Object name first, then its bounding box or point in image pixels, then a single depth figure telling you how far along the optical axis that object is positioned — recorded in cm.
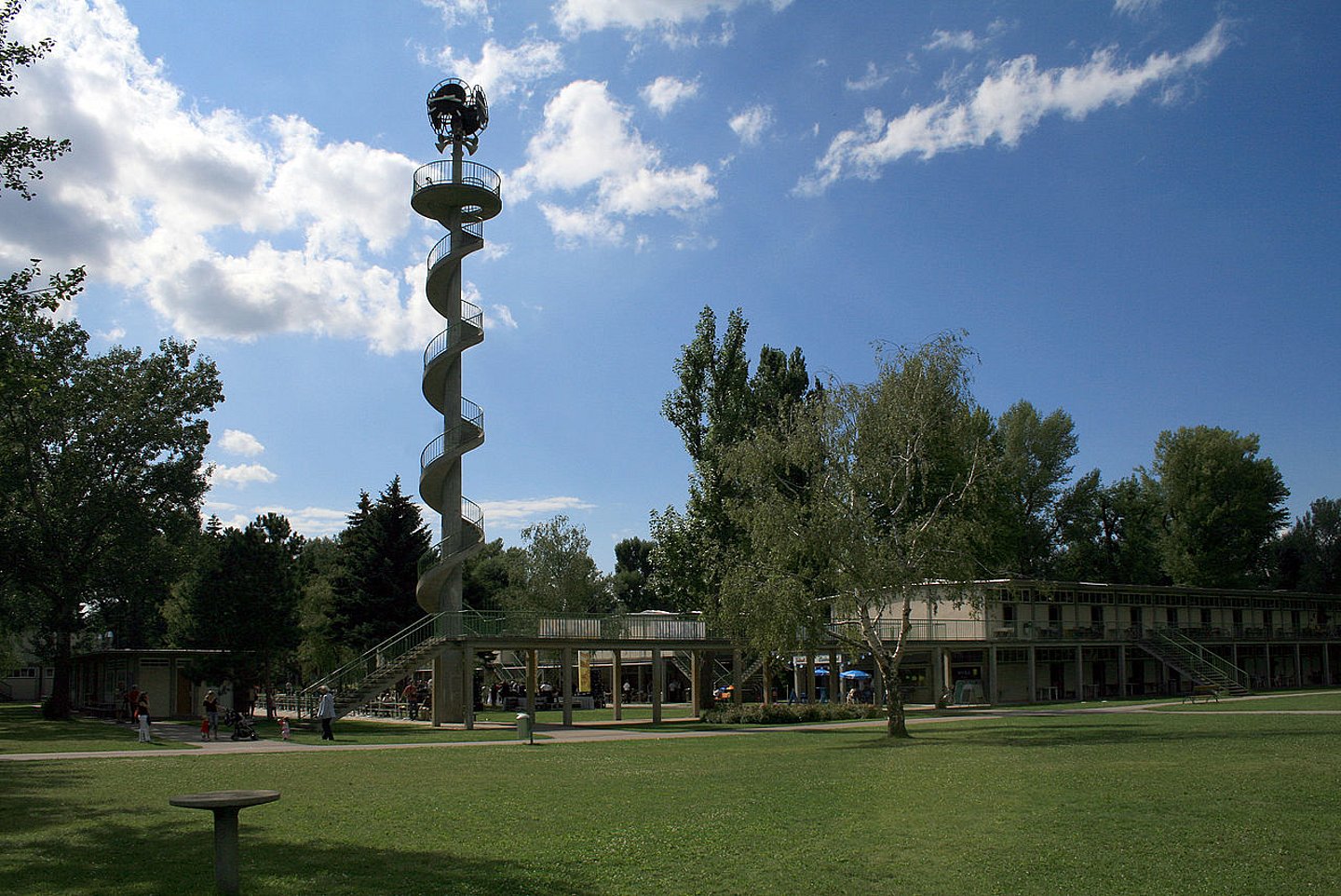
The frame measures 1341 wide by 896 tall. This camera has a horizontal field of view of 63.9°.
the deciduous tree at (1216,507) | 7444
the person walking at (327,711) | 2977
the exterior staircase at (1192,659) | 5456
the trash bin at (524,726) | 2858
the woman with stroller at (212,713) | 3048
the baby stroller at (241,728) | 2966
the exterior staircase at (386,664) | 3406
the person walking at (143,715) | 2836
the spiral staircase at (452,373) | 3959
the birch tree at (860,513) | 2762
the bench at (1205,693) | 4734
